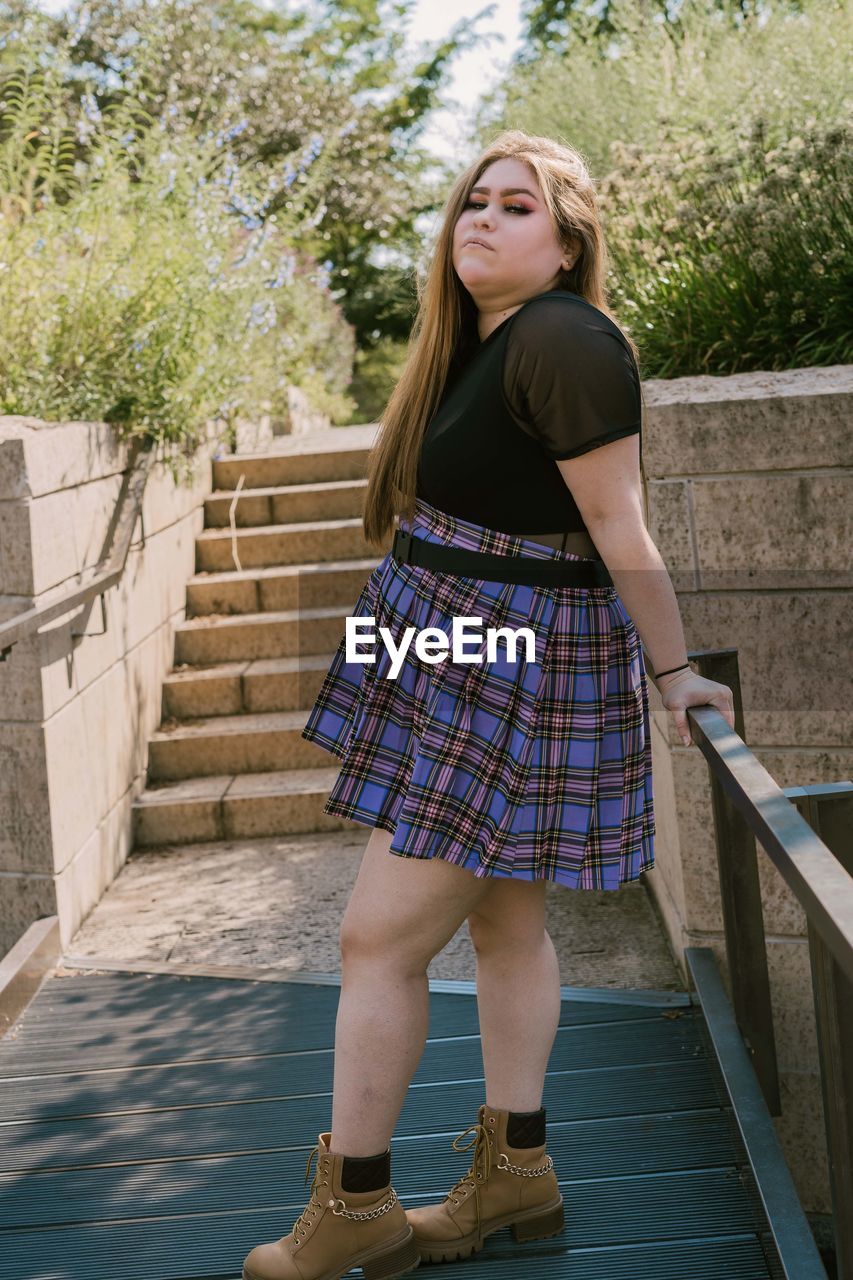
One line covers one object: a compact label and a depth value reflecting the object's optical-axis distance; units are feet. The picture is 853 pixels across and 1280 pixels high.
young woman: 5.96
